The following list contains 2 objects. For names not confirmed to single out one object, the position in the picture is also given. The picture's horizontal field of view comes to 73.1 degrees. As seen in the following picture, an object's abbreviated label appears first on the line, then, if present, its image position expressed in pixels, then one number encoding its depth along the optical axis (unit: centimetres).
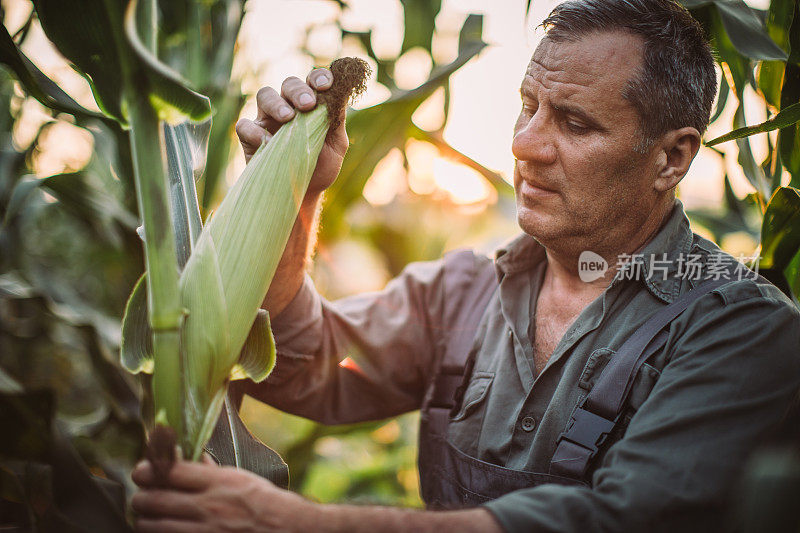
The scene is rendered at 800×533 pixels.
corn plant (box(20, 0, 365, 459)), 53
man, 63
